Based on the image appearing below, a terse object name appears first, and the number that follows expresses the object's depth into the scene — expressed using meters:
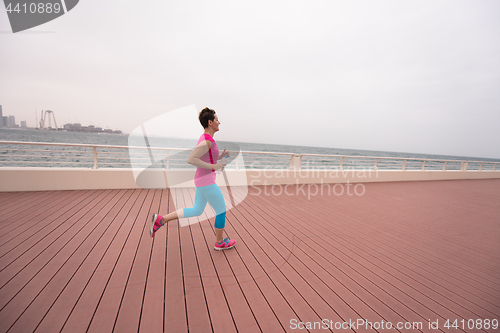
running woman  1.83
